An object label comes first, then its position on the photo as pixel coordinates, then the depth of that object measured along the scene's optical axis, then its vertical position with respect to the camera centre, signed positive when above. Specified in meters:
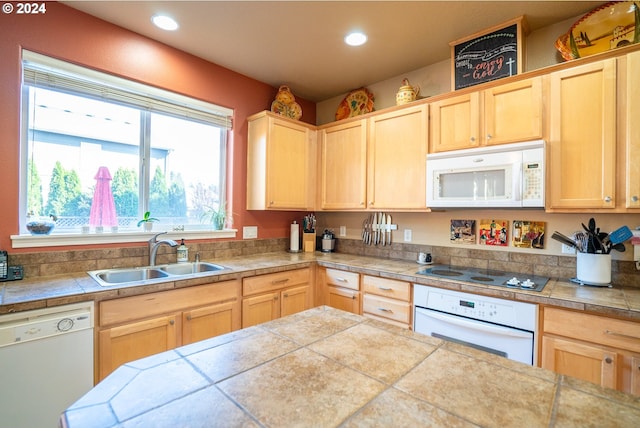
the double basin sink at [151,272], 1.91 -0.42
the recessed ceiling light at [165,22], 2.06 +1.32
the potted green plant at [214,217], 2.76 -0.03
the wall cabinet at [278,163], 2.82 +0.50
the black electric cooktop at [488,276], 1.85 -0.41
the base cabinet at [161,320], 1.64 -0.65
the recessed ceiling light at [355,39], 2.27 +1.34
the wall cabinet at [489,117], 1.96 +0.70
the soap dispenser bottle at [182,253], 2.45 -0.32
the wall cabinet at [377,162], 2.49 +0.49
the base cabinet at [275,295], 2.29 -0.65
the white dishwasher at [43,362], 1.36 -0.71
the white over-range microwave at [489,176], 1.89 +0.28
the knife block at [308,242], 3.30 -0.29
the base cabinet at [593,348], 1.44 -0.64
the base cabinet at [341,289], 2.50 -0.62
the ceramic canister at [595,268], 1.78 -0.29
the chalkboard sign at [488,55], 2.09 +1.18
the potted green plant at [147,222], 2.34 -0.07
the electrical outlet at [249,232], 2.96 -0.17
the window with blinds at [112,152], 1.96 +0.46
